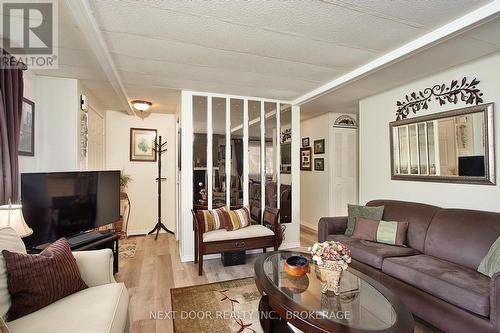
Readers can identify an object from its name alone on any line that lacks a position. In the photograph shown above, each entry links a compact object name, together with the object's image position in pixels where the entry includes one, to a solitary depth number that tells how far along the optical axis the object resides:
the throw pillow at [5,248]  1.34
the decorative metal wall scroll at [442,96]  2.61
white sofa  1.30
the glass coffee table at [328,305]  1.37
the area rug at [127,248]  3.77
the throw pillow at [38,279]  1.40
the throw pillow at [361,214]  3.12
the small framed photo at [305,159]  5.63
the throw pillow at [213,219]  3.31
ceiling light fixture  4.07
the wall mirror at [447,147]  2.50
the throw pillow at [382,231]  2.77
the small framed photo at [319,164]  5.19
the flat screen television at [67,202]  2.29
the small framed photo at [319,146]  5.18
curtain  2.02
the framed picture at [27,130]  2.63
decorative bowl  1.99
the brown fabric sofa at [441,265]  1.73
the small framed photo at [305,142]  5.71
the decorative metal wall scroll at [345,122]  5.09
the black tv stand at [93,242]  2.48
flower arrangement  1.70
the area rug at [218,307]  2.05
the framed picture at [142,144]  4.96
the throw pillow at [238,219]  3.41
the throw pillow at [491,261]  1.94
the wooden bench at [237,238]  3.14
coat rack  4.82
